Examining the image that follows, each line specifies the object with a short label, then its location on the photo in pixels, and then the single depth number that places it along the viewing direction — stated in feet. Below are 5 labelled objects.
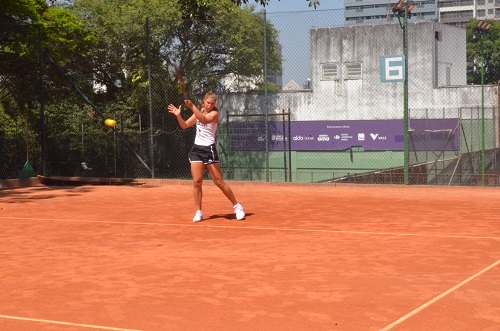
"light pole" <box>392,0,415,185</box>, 58.85
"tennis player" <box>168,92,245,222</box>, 38.83
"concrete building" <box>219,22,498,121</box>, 108.27
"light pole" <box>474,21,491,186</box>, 59.36
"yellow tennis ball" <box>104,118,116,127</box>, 56.43
